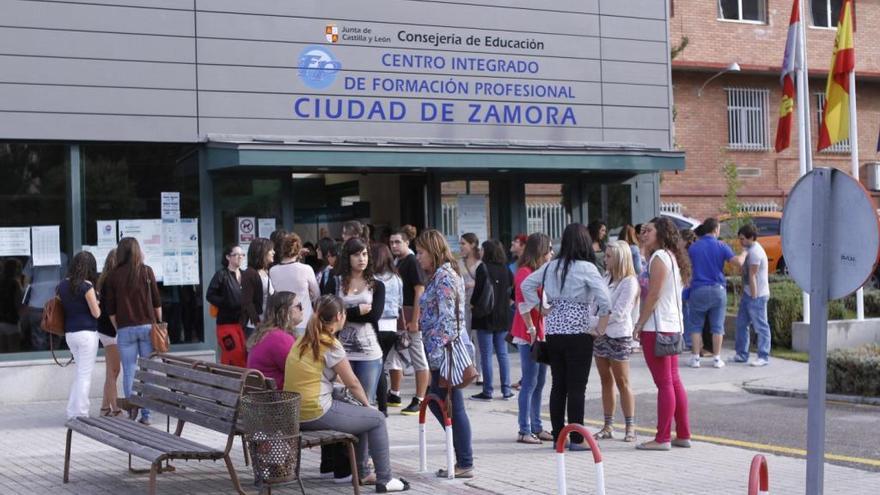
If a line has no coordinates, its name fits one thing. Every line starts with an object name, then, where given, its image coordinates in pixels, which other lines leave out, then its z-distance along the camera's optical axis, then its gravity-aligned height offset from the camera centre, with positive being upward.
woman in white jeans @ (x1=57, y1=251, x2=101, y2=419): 11.05 -0.58
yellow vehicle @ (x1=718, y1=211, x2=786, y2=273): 24.98 +0.30
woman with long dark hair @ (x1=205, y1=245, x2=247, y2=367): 11.23 -0.57
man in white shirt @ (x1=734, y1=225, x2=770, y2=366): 14.79 -0.56
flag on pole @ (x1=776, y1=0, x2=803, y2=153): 16.83 +2.55
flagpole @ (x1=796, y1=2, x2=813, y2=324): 16.22 +1.85
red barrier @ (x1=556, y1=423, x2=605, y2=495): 6.41 -1.16
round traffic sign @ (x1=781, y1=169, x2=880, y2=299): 5.56 +0.06
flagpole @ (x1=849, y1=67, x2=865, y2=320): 16.17 +1.52
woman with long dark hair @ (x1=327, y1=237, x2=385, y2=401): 9.29 -0.45
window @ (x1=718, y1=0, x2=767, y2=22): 32.09 +6.57
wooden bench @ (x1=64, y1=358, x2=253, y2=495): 7.60 -1.10
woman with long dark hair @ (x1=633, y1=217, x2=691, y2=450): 9.51 -0.62
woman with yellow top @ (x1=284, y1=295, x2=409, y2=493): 7.89 -0.89
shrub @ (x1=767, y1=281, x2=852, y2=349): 16.47 -0.93
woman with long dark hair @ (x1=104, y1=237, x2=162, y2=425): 11.11 -0.43
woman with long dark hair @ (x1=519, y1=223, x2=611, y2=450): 9.12 -0.51
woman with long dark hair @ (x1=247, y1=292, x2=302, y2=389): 8.17 -0.58
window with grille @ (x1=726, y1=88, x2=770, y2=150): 32.03 +3.56
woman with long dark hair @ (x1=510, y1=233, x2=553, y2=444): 9.98 -0.99
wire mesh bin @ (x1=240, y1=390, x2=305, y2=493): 7.46 -1.14
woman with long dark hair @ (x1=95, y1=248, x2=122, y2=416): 11.32 -0.95
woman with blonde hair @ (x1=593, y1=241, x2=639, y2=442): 9.74 -0.74
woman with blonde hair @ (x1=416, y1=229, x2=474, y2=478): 8.58 -0.58
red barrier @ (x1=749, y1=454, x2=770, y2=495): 5.37 -1.08
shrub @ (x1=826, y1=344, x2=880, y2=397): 12.16 -1.33
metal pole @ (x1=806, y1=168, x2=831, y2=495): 5.57 -0.44
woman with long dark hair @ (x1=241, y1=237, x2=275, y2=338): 11.22 -0.28
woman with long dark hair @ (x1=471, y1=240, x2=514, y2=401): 12.49 -0.71
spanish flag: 16.09 +2.15
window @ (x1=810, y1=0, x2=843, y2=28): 33.78 +6.80
